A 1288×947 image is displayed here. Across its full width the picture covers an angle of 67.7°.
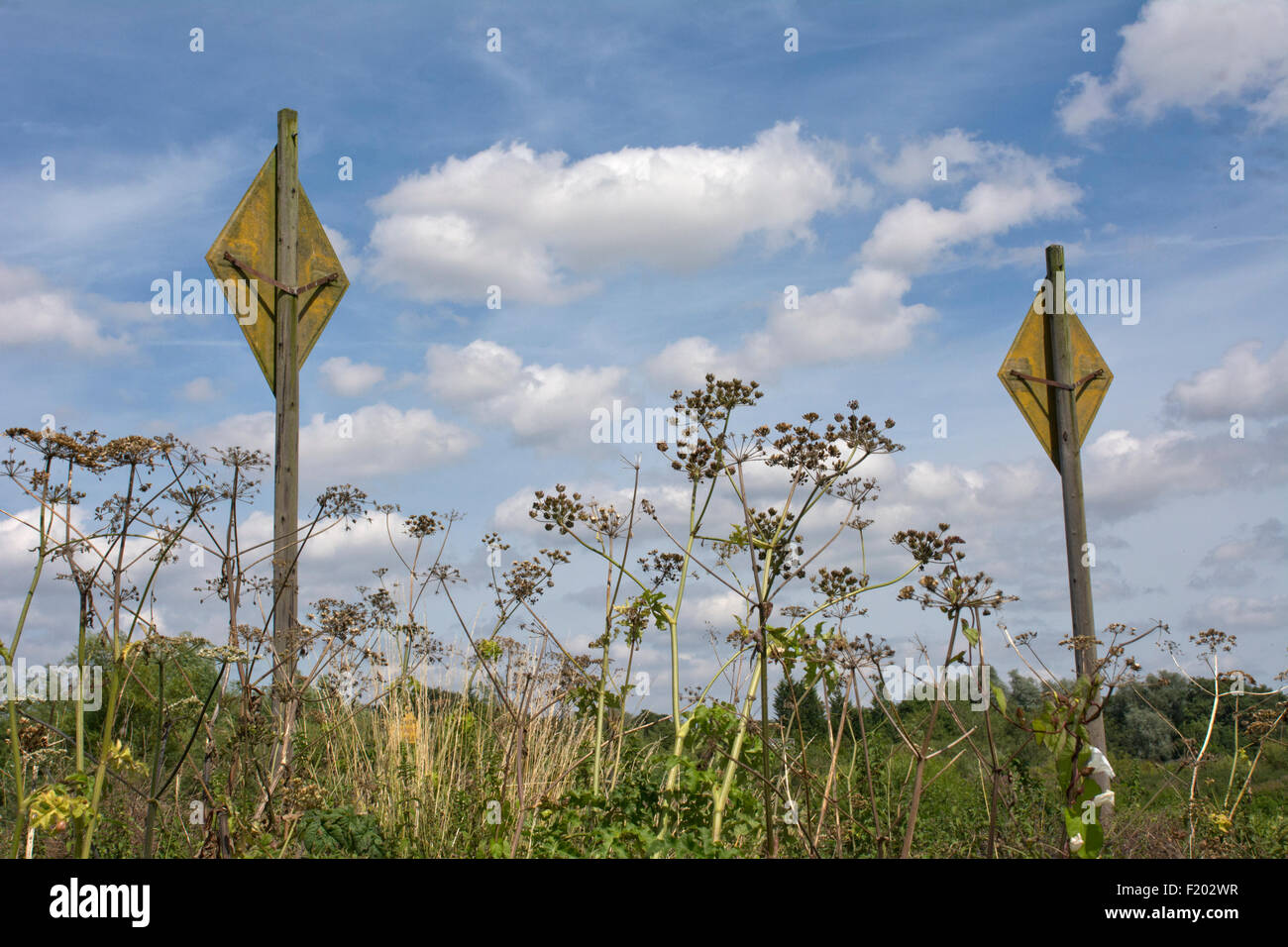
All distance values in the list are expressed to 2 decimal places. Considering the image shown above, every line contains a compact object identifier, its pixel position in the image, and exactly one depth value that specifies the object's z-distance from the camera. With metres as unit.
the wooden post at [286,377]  6.04
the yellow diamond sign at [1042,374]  7.31
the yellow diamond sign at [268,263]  6.56
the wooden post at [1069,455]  7.01
